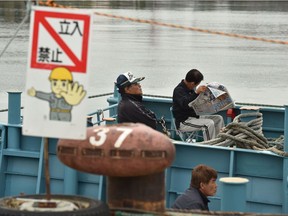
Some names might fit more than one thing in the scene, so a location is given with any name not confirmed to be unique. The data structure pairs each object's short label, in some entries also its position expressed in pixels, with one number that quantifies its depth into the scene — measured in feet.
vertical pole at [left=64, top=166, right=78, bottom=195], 35.04
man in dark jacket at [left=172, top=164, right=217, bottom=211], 28.25
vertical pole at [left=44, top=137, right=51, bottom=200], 23.19
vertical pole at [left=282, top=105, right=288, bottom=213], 32.94
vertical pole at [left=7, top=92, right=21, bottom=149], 36.70
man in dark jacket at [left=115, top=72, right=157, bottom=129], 35.91
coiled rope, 36.94
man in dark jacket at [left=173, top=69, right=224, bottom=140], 39.96
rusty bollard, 22.89
